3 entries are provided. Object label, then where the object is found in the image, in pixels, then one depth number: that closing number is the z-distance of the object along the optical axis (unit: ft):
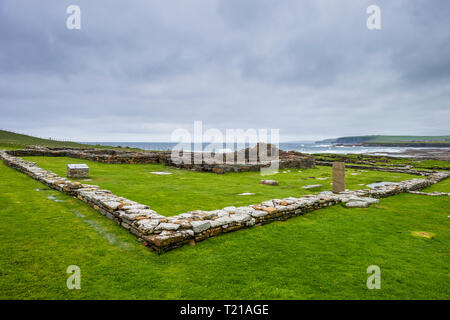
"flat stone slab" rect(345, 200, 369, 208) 27.81
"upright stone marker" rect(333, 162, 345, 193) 35.50
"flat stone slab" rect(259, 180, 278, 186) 40.70
